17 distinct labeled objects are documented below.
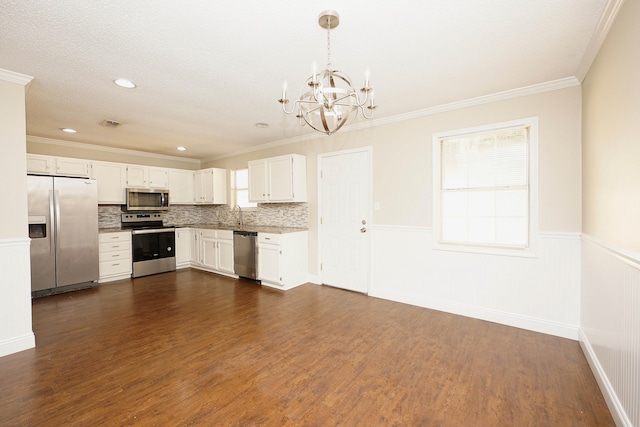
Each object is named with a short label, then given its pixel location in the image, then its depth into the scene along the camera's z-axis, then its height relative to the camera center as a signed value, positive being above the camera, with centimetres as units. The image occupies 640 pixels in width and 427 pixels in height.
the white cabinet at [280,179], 453 +53
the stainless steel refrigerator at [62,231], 380 -28
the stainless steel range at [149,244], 504 -63
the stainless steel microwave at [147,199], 521 +23
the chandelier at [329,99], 159 +68
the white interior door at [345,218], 400 -15
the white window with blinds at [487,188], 286 +21
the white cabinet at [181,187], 589 +53
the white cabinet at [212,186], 589 +54
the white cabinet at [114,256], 466 -77
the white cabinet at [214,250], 500 -76
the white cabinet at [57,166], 420 +75
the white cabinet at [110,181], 486 +56
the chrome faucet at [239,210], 565 -1
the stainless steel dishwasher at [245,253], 457 -75
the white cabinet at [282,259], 423 -80
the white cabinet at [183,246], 568 -76
